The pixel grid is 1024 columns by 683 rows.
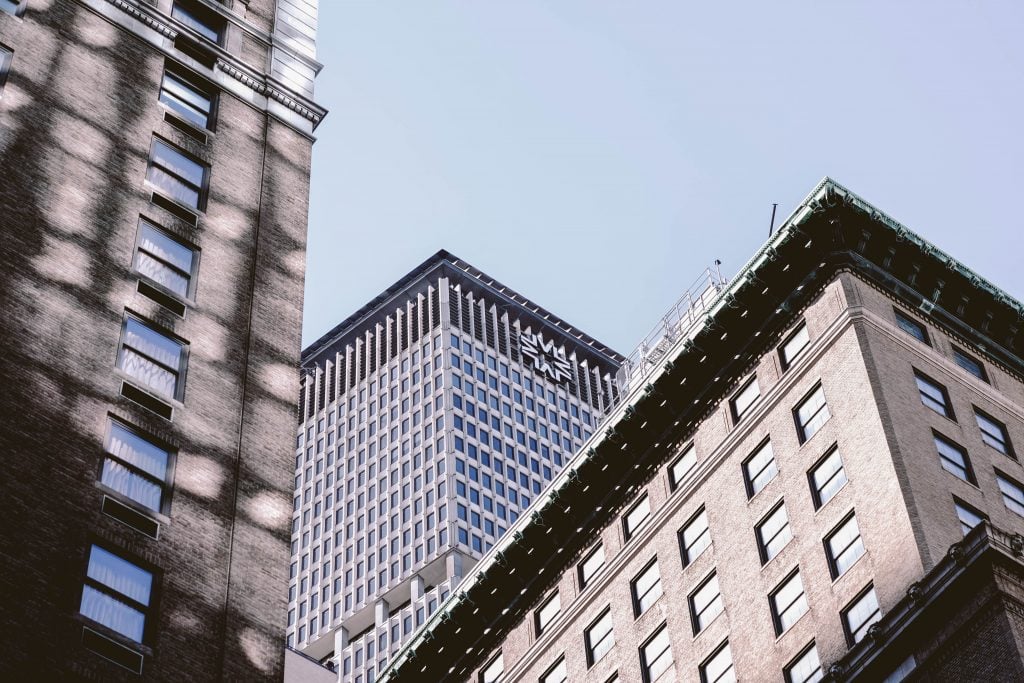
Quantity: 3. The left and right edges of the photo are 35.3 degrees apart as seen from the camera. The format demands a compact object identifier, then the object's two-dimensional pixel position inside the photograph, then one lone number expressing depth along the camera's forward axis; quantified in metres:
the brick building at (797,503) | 49.66
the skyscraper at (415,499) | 175.25
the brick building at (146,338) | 33.91
